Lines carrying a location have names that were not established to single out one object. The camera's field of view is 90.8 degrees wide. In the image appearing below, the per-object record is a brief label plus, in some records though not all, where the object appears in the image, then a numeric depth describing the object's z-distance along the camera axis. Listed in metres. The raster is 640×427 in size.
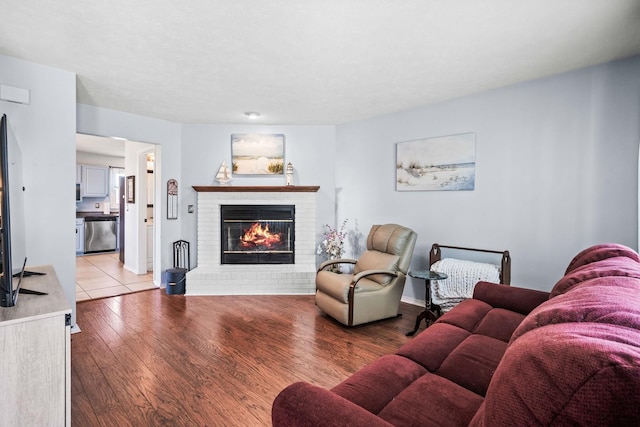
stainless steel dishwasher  7.25
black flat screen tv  1.54
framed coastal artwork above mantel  4.80
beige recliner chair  3.12
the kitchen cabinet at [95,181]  7.43
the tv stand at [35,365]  1.43
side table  2.99
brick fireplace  4.69
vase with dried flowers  4.48
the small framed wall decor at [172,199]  4.72
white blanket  3.10
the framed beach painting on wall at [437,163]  3.52
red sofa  0.57
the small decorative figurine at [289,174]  4.68
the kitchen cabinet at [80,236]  7.12
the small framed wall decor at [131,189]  5.55
